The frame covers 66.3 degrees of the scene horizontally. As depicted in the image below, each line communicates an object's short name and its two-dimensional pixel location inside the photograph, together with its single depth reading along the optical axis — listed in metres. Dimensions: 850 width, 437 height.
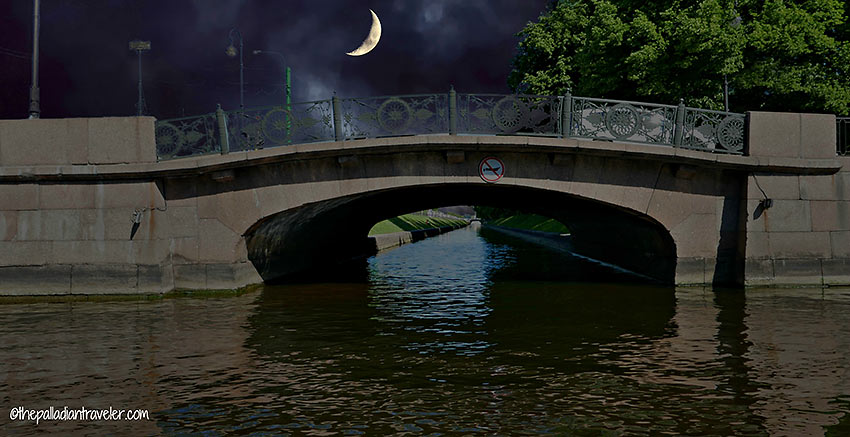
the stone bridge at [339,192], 15.10
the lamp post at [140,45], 35.78
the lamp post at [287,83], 35.81
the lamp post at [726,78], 25.36
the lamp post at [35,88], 16.47
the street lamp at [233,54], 35.19
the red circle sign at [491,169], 15.94
